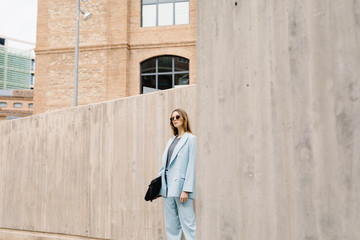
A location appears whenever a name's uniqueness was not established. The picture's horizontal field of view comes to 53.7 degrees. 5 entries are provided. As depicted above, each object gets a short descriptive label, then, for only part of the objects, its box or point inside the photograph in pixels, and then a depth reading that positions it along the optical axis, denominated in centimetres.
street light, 1435
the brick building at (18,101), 6869
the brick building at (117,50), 1792
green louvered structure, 13338
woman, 387
